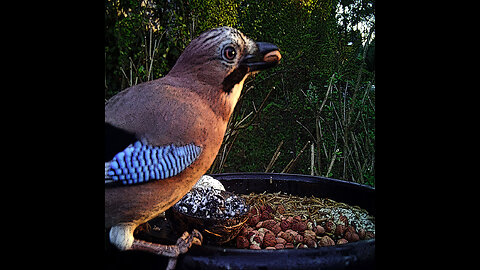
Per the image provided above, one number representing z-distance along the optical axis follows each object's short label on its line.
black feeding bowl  0.24
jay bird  0.25
